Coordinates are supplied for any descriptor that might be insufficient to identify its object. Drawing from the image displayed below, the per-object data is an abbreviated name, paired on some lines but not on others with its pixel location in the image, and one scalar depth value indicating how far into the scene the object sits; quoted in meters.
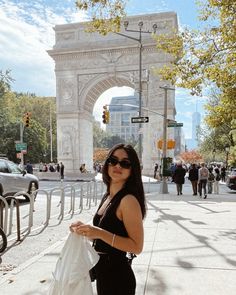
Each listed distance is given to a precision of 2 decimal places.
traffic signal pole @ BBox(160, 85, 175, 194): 18.80
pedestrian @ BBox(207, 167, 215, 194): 19.61
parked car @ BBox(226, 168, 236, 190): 21.86
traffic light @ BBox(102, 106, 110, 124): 24.75
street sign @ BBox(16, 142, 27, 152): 33.09
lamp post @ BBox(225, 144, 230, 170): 44.47
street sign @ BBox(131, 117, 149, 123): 19.22
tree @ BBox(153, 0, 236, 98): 11.34
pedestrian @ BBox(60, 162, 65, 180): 31.81
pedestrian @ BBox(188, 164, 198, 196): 18.18
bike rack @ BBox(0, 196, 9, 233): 6.86
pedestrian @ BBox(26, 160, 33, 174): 27.88
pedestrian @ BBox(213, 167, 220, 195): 20.34
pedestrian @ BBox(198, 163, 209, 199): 17.09
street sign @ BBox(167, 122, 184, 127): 18.91
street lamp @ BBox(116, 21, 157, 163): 23.37
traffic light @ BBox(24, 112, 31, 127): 29.91
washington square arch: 36.97
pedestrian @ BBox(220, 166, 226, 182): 36.38
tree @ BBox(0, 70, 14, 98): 38.62
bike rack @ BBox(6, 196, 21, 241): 7.21
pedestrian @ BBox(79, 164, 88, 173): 35.59
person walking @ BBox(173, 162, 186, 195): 18.11
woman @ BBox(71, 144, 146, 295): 2.32
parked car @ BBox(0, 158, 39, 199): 13.39
